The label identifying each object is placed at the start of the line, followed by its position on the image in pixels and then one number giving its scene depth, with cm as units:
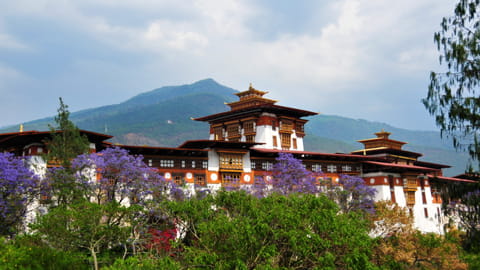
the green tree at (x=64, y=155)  3412
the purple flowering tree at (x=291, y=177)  4619
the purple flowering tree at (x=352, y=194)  4834
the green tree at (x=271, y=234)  2088
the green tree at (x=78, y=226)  2672
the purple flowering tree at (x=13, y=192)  3259
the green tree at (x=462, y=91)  2141
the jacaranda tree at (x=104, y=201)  2702
